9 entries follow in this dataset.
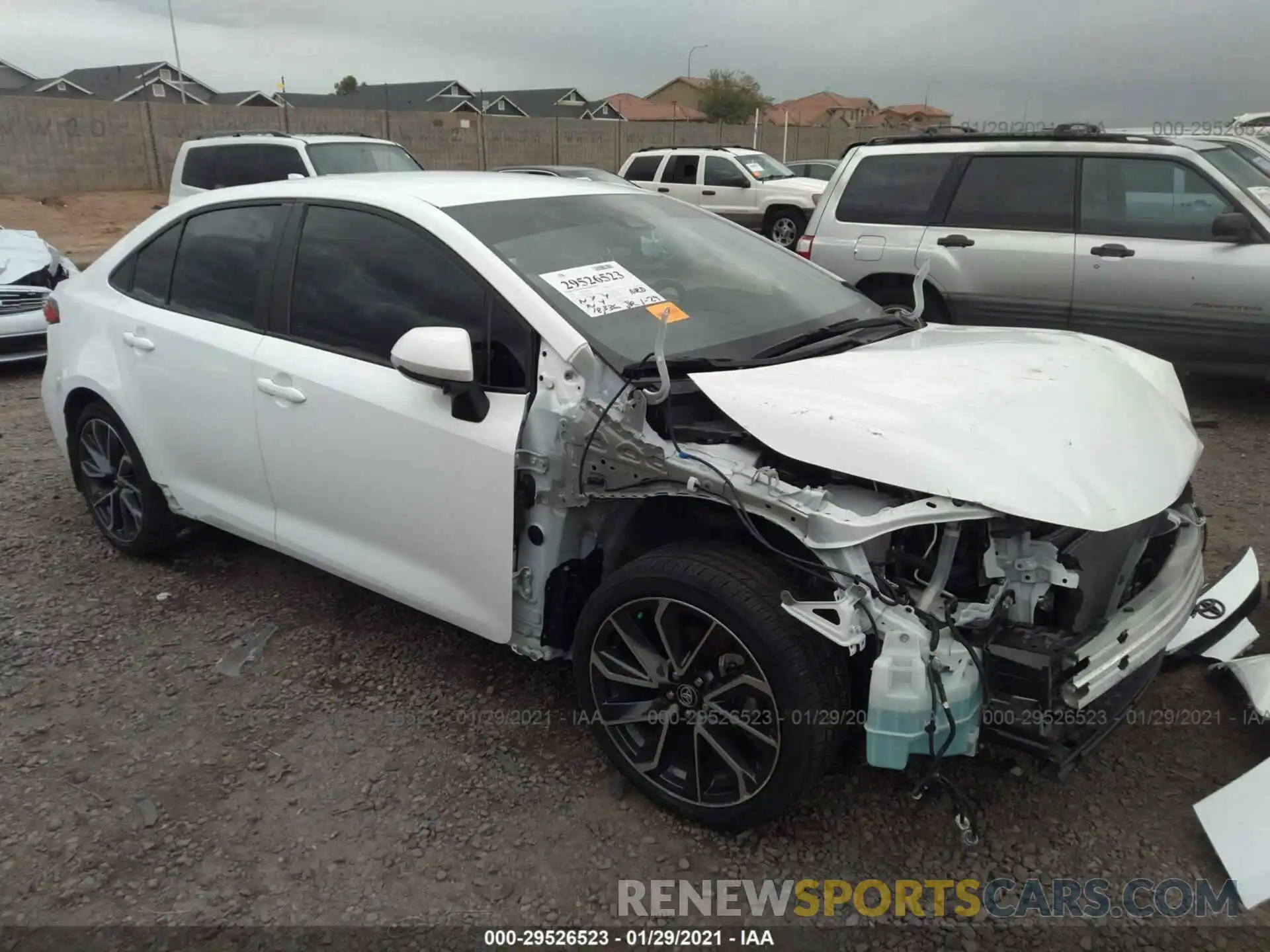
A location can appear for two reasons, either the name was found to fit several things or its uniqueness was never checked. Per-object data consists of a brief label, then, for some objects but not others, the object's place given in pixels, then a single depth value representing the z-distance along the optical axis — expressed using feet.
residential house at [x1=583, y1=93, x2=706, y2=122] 181.06
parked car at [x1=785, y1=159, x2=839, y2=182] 65.98
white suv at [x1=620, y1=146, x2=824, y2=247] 48.83
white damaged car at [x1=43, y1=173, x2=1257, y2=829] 7.06
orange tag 9.27
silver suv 19.36
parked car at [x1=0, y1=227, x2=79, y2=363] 24.36
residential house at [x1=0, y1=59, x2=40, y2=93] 157.69
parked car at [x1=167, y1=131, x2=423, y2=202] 34.04
